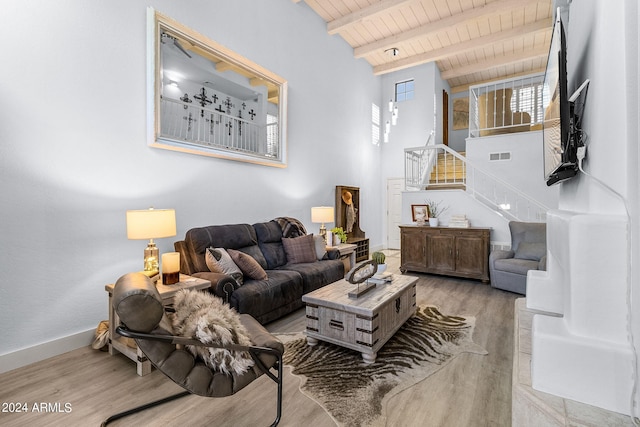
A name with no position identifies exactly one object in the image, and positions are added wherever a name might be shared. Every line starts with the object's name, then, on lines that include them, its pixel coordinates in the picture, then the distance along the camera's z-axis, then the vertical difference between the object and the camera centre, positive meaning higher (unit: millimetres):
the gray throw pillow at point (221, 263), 3047 -529
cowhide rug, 1846 -1184
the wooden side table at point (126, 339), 2213 -971
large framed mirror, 3172 +1413
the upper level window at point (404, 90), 8102 +3294
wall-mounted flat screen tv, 1437 +498
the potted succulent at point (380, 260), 3116 -505
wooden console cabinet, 4750 -659
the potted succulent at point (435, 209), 5331 +39
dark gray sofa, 2900 -696
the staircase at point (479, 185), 5682 +555
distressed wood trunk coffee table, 2363 -890
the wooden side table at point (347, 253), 4836 -690
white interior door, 8018 -17
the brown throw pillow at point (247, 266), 3234 -581
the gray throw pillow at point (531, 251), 4191 -561
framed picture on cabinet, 5418 -31
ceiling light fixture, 6877 +3748
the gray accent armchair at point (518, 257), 4082 -659
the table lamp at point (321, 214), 5055 -41
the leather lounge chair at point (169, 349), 1290 -663
